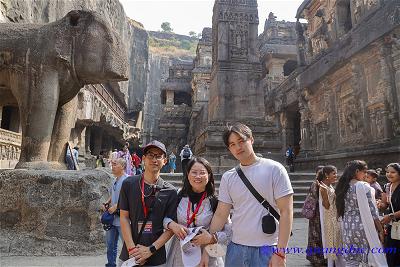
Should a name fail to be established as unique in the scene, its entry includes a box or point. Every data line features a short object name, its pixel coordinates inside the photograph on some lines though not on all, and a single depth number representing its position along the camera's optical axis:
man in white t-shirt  1.93
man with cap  2.05
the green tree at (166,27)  91.56
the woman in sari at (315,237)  3.86
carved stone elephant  3.94
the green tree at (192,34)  89.34
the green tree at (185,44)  79.07
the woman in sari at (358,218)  3.20
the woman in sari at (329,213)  3.58
